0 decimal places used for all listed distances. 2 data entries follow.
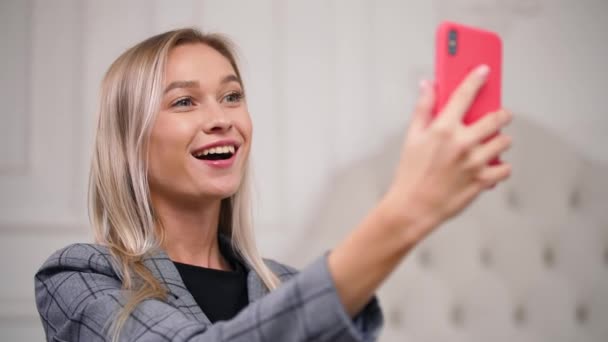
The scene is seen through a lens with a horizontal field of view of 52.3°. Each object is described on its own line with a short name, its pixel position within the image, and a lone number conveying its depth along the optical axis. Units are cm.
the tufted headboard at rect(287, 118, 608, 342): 190
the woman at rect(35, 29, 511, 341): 58
